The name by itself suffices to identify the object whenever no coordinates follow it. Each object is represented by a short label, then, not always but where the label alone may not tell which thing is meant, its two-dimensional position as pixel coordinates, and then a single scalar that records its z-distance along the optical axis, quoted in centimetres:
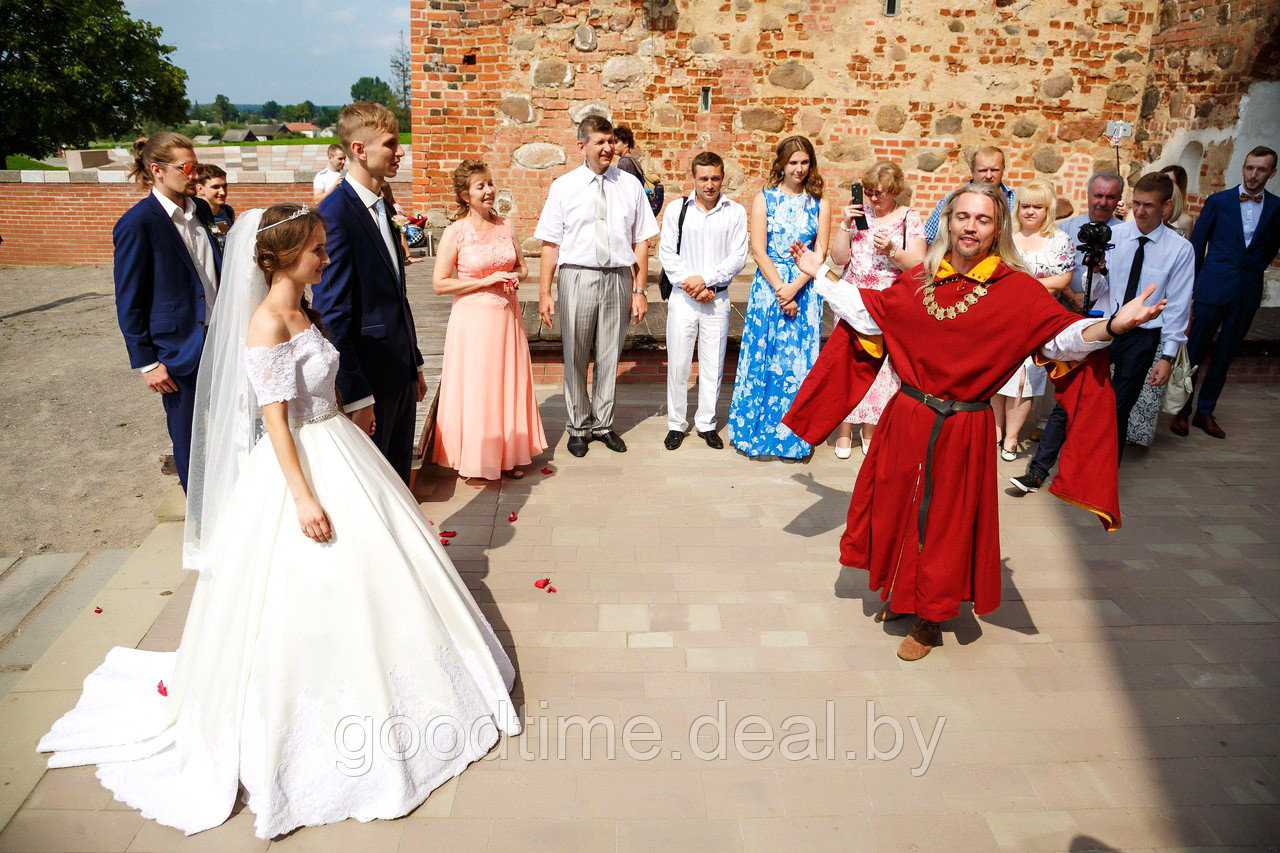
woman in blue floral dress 598
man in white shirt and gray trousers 582
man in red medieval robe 357
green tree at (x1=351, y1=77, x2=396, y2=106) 13812
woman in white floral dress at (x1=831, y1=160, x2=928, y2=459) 512
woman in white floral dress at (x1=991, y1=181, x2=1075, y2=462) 552
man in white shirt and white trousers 610
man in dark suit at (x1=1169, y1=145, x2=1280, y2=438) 646
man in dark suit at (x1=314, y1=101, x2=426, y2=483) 400
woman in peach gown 545
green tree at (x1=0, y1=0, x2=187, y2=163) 2905
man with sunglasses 439
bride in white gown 293
